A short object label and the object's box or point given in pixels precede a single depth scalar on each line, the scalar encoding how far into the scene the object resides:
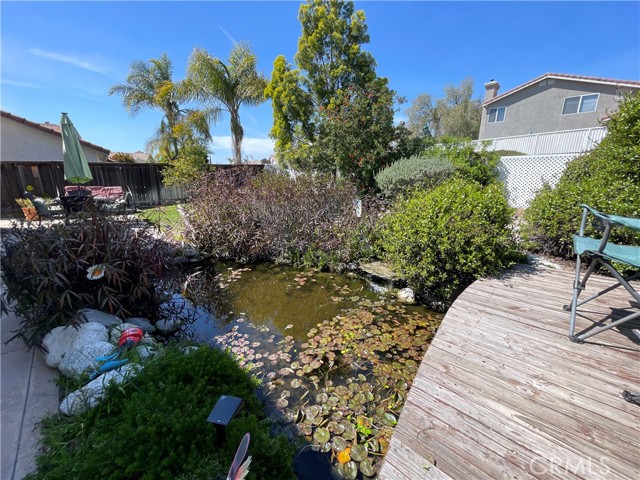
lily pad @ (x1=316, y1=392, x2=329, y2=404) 2.18
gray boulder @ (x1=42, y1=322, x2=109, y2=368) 2.10
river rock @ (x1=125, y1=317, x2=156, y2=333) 2.70
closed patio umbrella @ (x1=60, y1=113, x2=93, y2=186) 5.20
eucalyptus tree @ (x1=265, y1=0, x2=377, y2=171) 9.03
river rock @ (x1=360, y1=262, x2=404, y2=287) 4.14
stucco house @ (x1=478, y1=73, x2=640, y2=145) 12.12
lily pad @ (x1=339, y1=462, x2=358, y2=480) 1.66
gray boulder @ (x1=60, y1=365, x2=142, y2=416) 1.68
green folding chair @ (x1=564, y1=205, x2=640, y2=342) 1.89
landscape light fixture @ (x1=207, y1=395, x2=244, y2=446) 1.09
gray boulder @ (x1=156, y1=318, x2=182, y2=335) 2.94
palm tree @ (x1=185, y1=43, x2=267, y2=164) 11.59
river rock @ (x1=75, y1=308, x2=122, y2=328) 2.30
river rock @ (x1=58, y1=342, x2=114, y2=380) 1.97
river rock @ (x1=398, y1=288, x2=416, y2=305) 3.76
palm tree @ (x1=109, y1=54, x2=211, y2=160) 13.74
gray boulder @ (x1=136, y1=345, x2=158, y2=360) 2.11
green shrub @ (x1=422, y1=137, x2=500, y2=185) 7.39
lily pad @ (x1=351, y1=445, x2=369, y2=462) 1.75
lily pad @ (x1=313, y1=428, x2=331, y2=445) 1.86
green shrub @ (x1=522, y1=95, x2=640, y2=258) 3.29
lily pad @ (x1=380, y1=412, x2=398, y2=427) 1.99
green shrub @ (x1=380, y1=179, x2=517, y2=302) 3.25
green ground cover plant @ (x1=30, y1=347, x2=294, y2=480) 1.25
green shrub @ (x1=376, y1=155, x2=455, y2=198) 6.08
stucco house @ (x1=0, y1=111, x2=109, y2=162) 11.02
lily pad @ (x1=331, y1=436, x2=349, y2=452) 1.81
